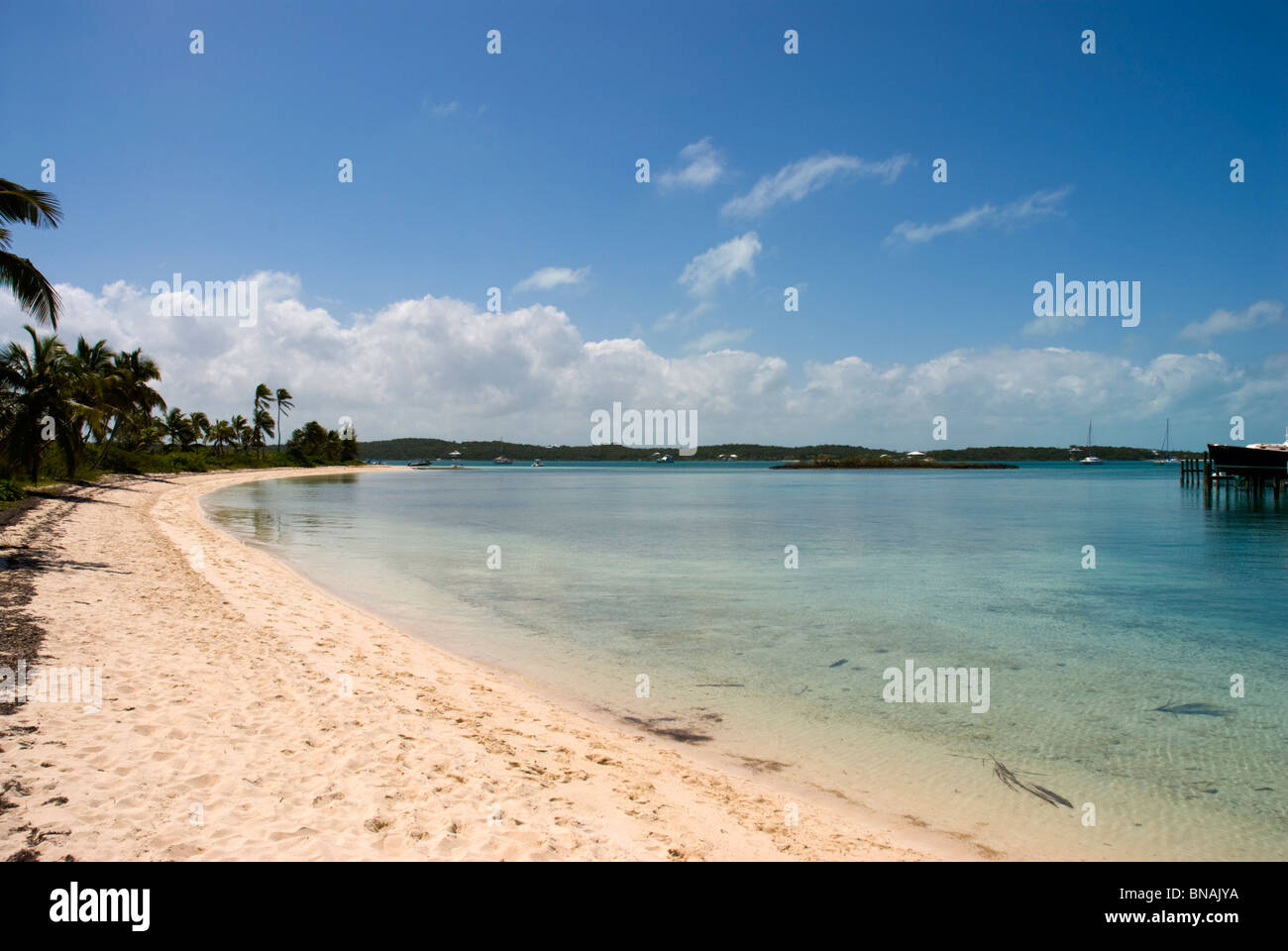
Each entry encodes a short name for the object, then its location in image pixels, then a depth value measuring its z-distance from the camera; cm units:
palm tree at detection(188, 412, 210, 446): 9981
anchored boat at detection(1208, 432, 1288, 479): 5403
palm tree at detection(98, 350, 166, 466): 4675
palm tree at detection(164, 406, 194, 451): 9412
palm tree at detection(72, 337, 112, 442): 3644
